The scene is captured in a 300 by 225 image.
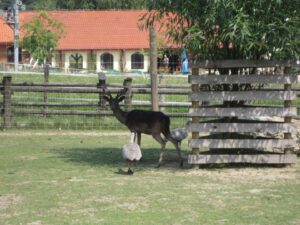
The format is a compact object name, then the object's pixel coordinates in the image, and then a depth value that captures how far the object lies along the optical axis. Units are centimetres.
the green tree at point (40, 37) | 4147
